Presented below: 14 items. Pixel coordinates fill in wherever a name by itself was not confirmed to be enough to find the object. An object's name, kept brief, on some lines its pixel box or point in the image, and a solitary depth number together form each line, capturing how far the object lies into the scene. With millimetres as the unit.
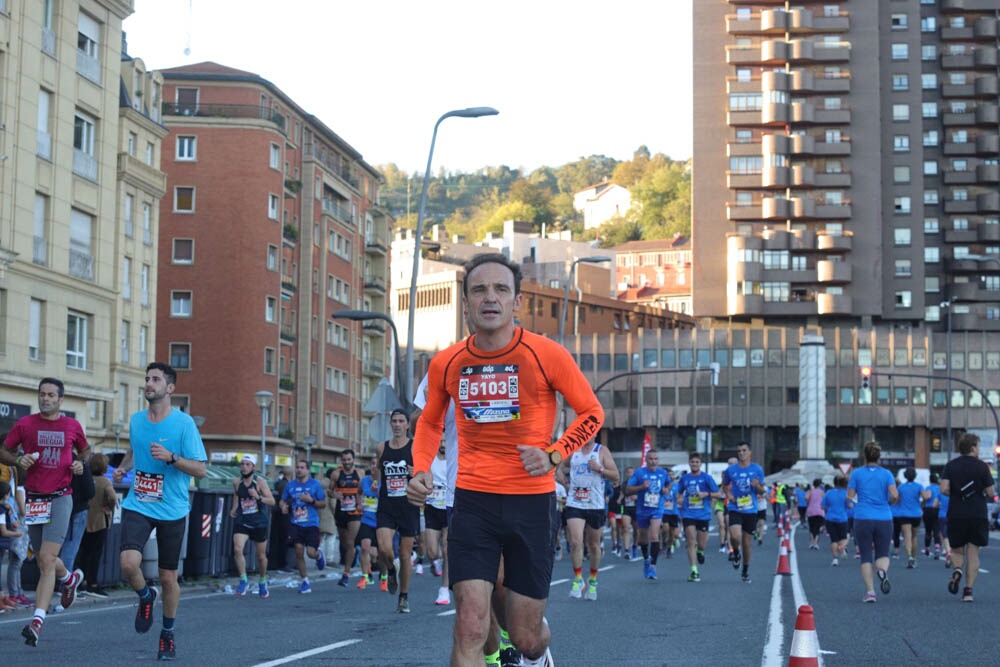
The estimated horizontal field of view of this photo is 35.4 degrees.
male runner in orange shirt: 7027
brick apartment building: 70688
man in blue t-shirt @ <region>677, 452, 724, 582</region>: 22672
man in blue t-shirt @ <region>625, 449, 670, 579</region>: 22984
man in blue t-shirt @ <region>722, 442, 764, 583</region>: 22375
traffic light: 56981
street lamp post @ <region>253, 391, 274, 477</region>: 42031
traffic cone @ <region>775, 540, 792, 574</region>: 22906
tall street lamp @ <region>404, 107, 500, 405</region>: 30578
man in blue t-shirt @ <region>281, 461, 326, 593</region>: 22266
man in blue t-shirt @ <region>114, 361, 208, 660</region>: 10898
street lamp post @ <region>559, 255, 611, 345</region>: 44969
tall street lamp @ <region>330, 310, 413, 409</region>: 31980
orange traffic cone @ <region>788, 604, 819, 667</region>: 6598
